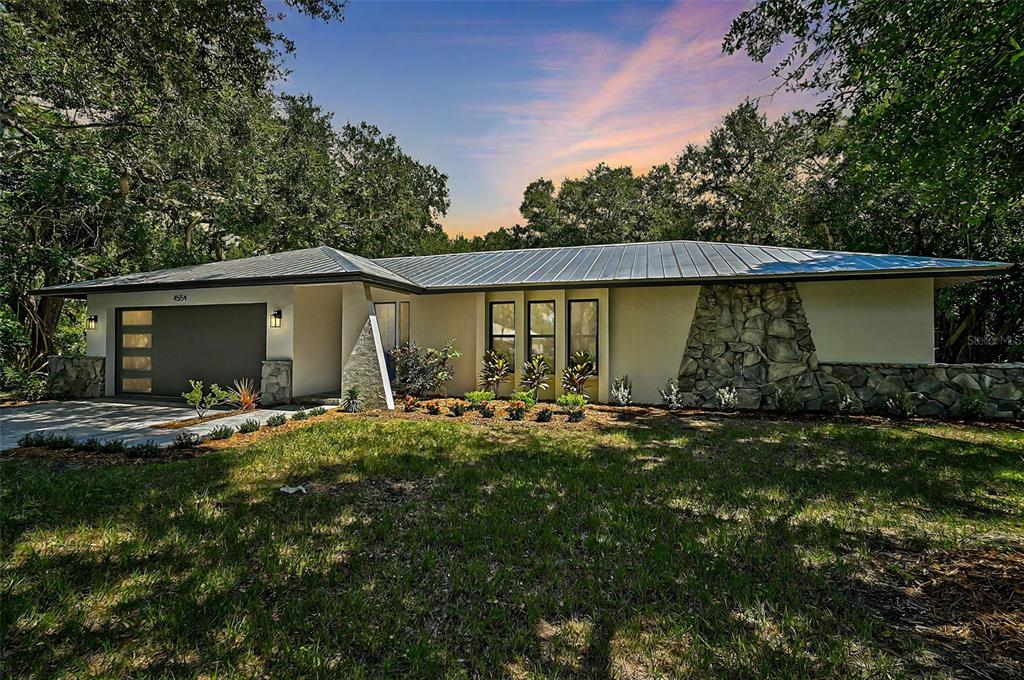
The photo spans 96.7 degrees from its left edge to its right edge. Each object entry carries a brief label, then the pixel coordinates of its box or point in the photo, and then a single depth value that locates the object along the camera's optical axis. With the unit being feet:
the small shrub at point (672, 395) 29.96
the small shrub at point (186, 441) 19.26
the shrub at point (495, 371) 33.60
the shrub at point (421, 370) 32.68
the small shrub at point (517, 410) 25.89
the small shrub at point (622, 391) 31.43
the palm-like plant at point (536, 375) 32.73
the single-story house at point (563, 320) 27.96
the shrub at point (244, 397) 28.78
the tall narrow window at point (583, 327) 33.19
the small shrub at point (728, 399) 29.50
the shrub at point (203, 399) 25.18
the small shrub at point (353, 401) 27.78
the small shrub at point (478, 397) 30.92
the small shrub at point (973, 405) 26.25
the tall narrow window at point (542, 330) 34.04
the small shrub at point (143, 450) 17.93
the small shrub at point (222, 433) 20.81
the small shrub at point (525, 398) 29.93
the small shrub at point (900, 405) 26.63
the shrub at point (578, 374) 32.19
